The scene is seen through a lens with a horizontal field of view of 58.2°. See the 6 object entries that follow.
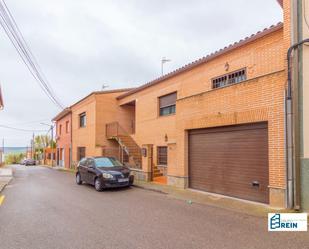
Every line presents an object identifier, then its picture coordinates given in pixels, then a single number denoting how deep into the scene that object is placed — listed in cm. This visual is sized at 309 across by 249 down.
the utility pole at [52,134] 3995
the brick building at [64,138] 2906
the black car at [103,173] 1198
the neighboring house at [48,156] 3897
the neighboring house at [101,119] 2149
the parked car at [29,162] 5166
